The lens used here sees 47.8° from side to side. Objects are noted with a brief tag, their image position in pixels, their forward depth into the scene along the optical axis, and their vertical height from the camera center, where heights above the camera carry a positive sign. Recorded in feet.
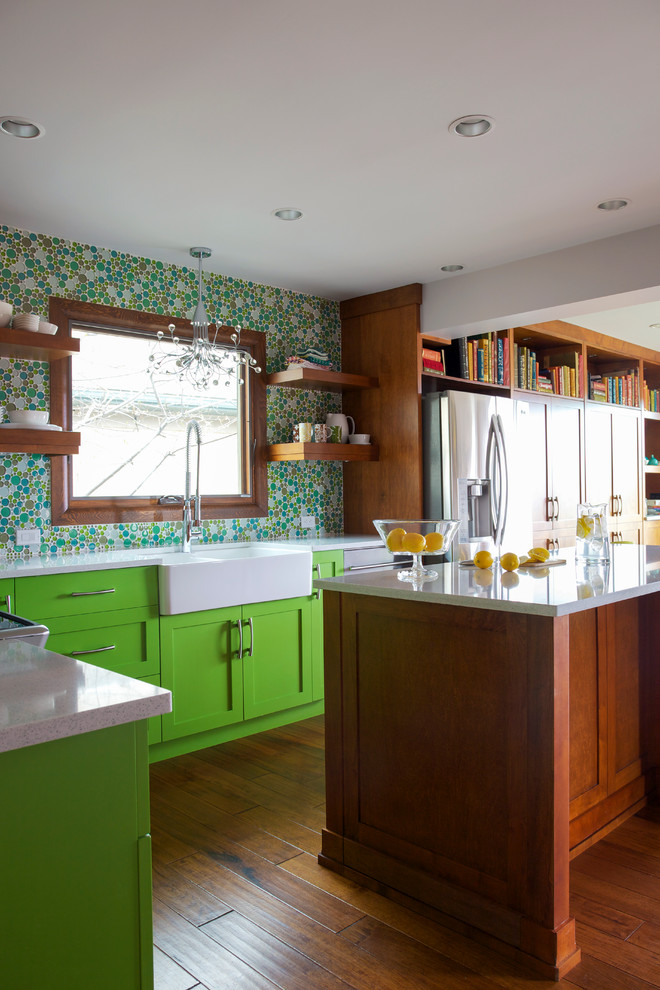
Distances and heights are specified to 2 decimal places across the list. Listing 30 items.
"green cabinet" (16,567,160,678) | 9.87 -1.51
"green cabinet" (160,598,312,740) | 11.21 -2.56
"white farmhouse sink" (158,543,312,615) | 11.02 -1.17
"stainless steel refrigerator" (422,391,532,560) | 14.53 +0.63
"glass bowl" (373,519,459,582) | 7.68 -0.39
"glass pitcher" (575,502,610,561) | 9.17 -0.40
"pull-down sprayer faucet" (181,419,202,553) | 12.87 -0.22
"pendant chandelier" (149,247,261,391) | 12.95 +2.65
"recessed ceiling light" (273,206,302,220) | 11.00 +4.32
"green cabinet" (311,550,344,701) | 13.17 -1.93
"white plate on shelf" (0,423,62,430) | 10.55 +1.15
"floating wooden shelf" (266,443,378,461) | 14.29 +1.01
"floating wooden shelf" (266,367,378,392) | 14.30 +2.43
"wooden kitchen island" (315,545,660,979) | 6.24 -2.31
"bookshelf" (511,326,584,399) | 17.07 +3.34
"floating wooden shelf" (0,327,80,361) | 10.40 +2.29
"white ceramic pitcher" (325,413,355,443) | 15.52 +1.70
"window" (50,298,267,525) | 12.15 +1.36
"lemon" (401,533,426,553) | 7.64 -0.42
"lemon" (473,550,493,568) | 8.81 -0.71
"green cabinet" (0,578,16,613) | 9.39 -1.12
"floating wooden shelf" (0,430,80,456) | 10.52 +0.93
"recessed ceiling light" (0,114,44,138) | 8.25 +4.28
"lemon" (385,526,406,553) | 7.78 -0.39
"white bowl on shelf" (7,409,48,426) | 10.62 +1.28
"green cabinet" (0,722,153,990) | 3.60 -1.83
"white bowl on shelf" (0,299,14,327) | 10.46 +2.74
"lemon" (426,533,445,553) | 7.75 -0.43
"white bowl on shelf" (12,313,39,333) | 10.58 +2.63
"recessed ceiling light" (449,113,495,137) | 8.34 +4.28
